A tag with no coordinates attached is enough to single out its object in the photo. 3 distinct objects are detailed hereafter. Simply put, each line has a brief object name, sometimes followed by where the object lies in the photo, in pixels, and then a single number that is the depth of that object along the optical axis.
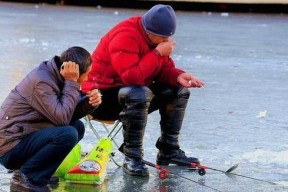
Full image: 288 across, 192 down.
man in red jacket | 10.22
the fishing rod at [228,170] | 10.71
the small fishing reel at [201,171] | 10.68
